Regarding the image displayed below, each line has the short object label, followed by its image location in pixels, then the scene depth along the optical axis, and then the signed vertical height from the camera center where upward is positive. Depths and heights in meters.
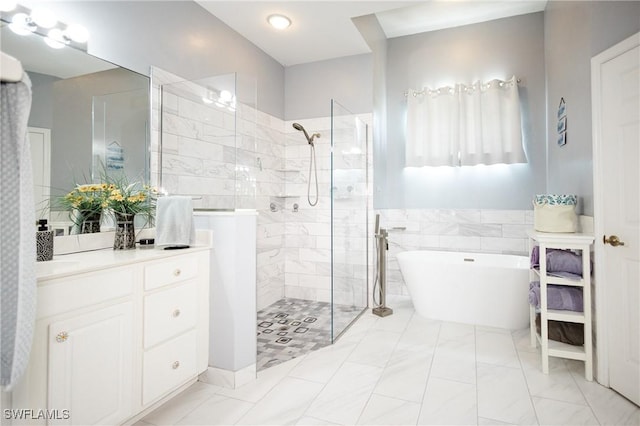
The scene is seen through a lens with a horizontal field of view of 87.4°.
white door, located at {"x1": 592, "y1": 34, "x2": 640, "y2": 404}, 1.88 +0.07
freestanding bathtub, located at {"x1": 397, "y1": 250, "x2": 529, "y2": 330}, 2.92 -0.69
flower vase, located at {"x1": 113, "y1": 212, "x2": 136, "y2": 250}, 1.97 -0.09
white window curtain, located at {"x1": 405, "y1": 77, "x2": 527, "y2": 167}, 3.66 +1.04
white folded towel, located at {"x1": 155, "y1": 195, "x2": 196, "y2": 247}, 1.95 -0.03
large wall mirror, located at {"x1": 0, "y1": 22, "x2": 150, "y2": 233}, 1.70 +0.57
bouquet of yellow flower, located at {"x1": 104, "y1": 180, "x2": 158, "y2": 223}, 1.97 +0.11
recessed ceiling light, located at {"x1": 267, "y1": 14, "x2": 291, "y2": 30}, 2.99 +1.79
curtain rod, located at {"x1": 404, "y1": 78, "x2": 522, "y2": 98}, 3.71 +1.49
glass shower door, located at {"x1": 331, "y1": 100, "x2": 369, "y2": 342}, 2.84 -0.01
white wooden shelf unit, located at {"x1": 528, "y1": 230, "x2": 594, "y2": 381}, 2.16 -0.59
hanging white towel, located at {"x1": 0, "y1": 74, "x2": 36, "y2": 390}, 1.11 -0.09
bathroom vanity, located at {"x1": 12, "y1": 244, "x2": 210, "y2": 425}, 1.28 -0.54
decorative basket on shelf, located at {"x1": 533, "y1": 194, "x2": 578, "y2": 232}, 2.32 +0.01
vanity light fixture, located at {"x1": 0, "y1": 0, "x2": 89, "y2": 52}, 1.60 +0.98
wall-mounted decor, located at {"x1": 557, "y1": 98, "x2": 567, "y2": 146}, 2.85 +0.81
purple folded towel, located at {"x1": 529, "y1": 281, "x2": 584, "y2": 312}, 2.25 -0.56
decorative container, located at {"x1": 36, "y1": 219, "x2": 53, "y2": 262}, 1.58 -0.13
